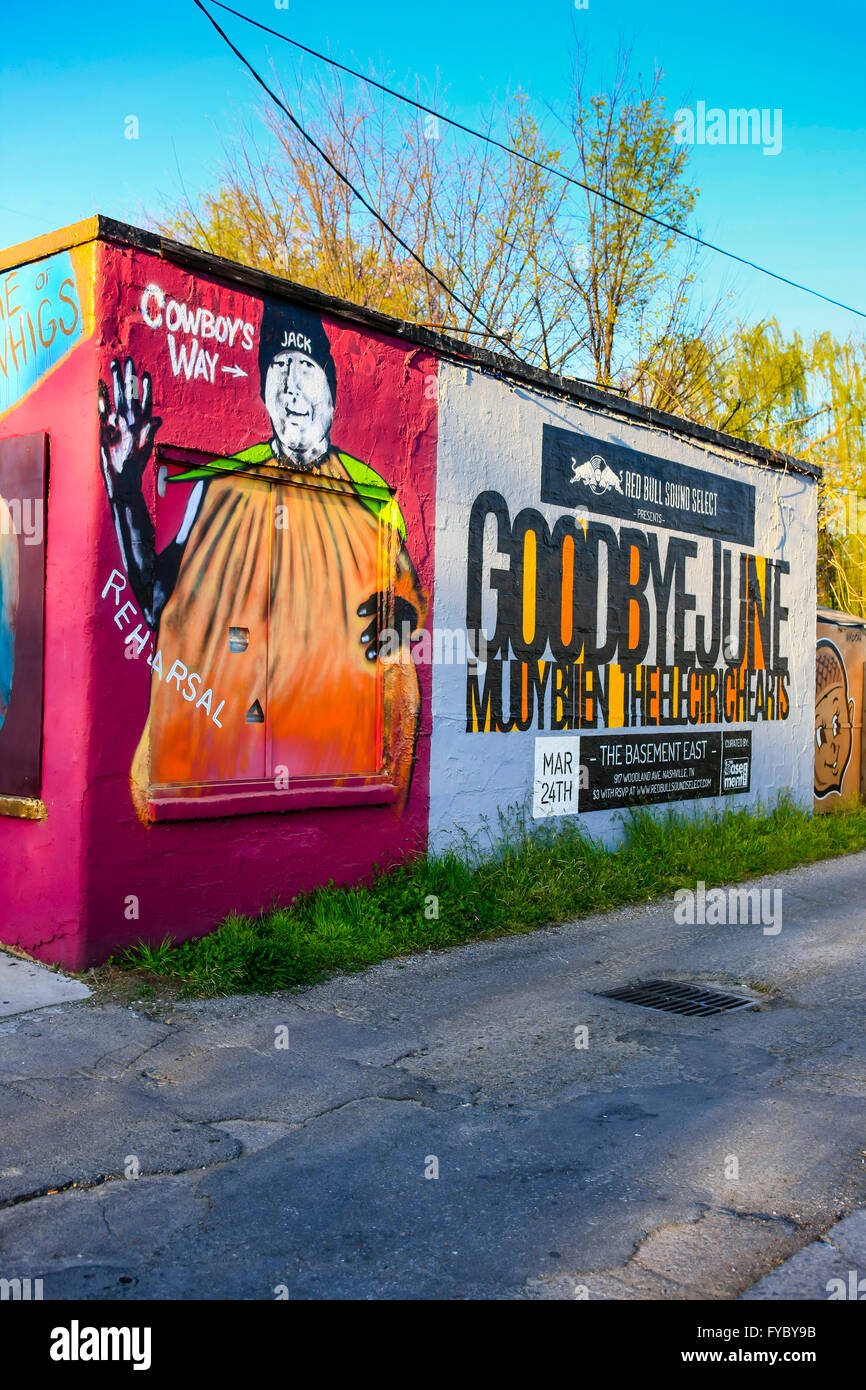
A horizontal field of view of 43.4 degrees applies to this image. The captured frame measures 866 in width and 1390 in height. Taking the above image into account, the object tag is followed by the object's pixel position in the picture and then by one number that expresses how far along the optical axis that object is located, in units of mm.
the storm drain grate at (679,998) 5773
